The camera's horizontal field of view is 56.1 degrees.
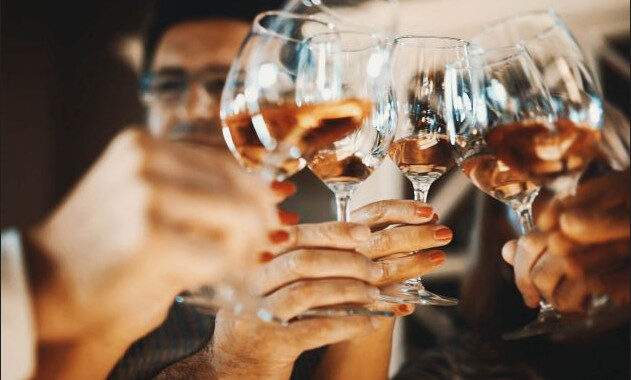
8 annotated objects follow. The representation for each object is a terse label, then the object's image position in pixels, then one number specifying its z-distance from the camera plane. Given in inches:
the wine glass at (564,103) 16.5
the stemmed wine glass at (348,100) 17.6
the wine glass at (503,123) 17.1
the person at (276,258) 17.6
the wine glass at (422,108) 20.7
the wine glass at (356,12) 18.5
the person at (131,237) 14.7
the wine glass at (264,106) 17.3
